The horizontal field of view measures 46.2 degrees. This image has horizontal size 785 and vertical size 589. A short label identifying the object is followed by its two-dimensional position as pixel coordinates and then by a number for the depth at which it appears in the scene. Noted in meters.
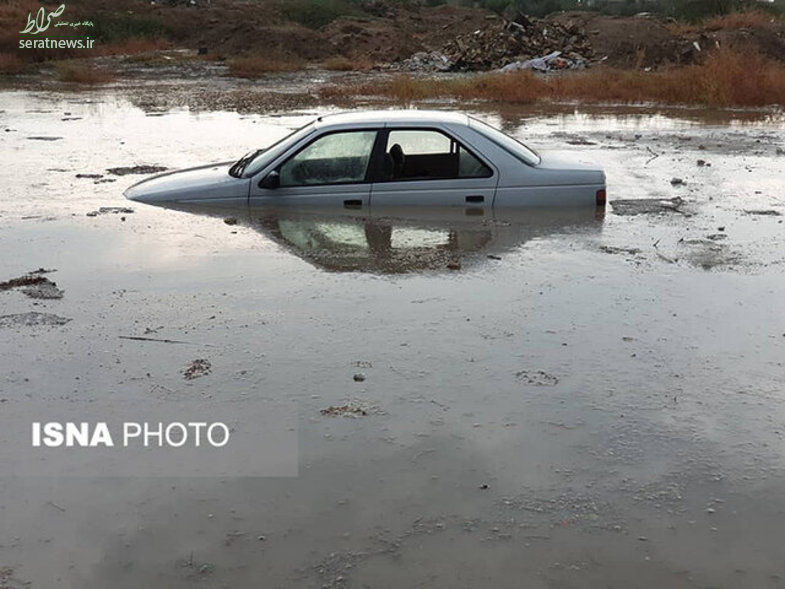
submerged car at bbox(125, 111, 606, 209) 9.70
